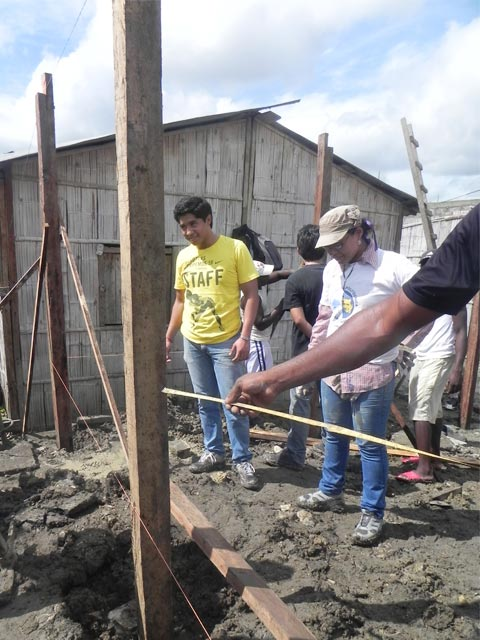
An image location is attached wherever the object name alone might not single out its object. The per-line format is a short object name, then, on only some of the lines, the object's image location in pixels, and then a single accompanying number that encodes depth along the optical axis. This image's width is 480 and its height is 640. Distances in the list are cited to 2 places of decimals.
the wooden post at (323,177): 4.42
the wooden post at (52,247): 3.95
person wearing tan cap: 2.79
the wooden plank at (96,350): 2.50
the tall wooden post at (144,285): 1.63
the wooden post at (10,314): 5.23
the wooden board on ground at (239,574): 1.78
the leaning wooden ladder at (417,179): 5.70
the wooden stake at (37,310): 4.07
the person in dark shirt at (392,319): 1.42
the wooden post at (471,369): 5.80
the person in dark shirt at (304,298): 3.76
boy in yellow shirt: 3.46
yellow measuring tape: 1.51
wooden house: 5.41
